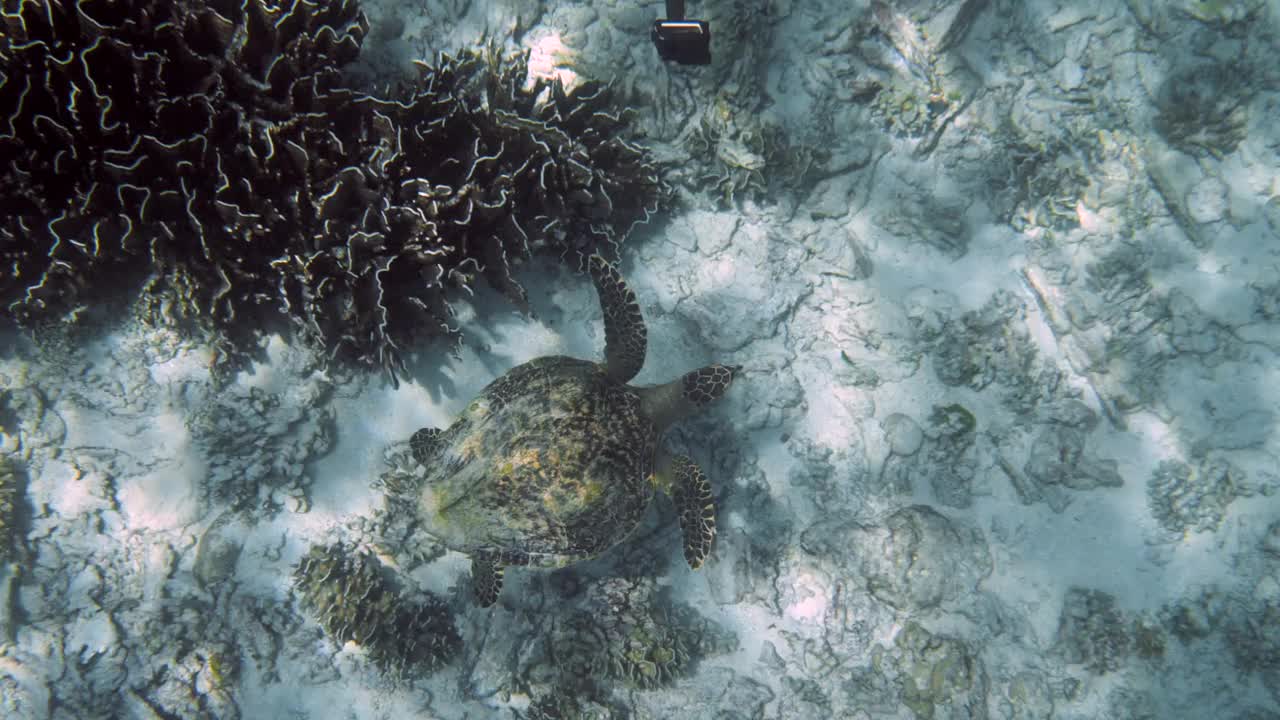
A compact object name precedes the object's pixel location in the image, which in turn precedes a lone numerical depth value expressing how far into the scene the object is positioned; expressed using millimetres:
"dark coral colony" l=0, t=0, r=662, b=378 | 3334
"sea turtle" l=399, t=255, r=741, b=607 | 3684
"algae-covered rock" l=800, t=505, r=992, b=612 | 5008
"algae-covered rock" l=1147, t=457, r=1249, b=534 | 5477
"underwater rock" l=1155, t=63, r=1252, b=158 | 5699
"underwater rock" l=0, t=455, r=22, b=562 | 4180
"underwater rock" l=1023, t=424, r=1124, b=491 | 5395
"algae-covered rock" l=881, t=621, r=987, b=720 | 4844
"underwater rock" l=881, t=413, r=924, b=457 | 5238
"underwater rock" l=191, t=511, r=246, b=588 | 4445
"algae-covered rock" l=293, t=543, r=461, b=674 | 4406
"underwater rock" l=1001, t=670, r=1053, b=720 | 5070
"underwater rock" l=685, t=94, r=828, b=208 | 5211
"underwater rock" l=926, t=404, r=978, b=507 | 5309
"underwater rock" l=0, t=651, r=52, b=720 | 4145
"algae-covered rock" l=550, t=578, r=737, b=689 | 4508
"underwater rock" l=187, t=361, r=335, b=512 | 4293
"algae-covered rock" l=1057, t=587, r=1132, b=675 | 5176
